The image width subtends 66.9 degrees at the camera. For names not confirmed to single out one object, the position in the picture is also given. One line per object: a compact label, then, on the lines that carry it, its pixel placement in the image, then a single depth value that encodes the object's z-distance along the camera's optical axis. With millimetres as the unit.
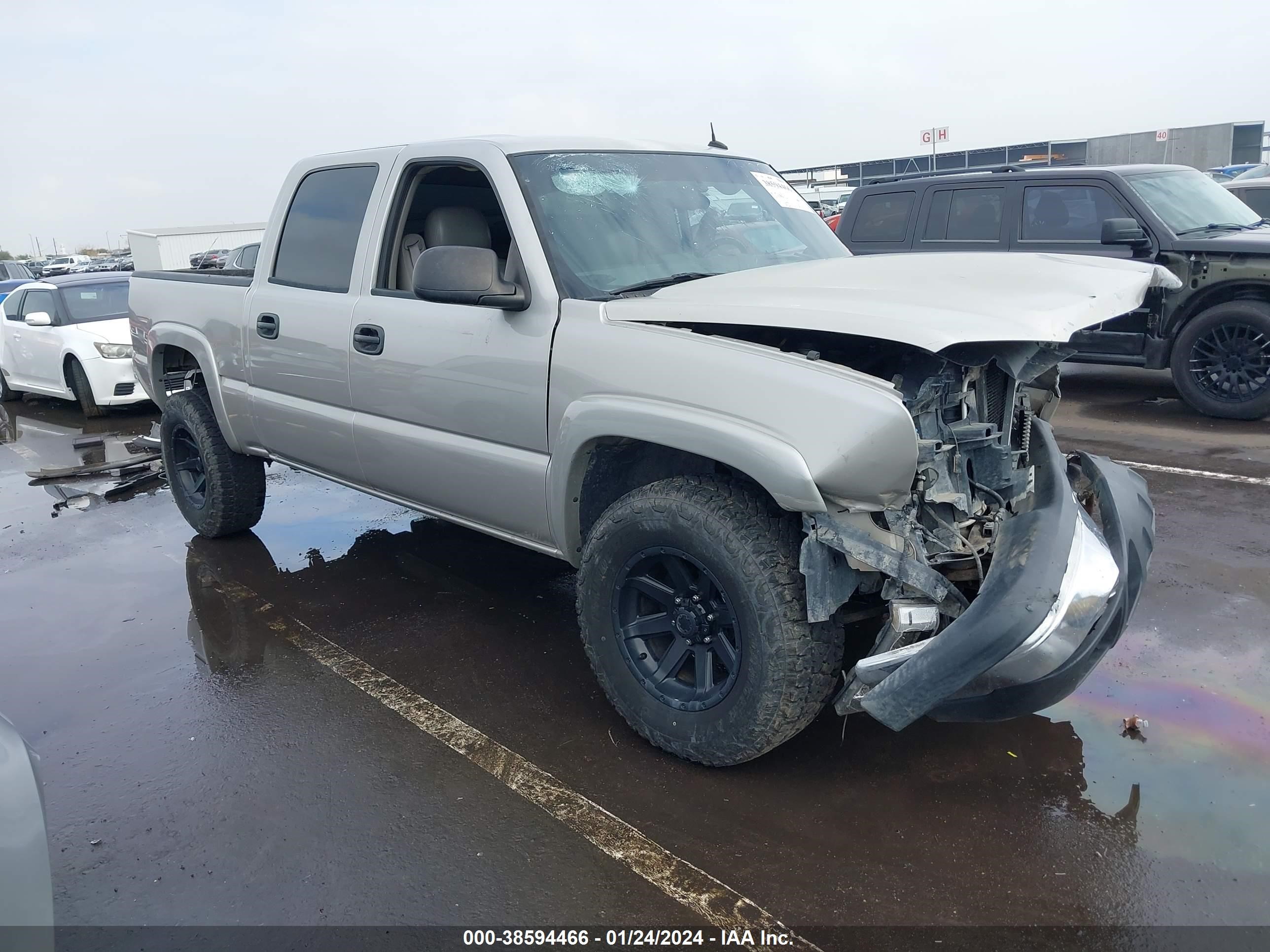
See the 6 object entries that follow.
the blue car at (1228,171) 18953
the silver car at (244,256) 11190
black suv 7105
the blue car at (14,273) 23798
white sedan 9781
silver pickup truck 2584
